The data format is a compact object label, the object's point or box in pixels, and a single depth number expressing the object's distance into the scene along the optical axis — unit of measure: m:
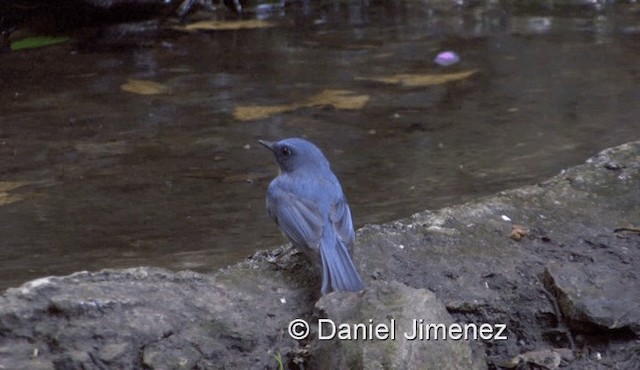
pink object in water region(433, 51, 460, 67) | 14.87
